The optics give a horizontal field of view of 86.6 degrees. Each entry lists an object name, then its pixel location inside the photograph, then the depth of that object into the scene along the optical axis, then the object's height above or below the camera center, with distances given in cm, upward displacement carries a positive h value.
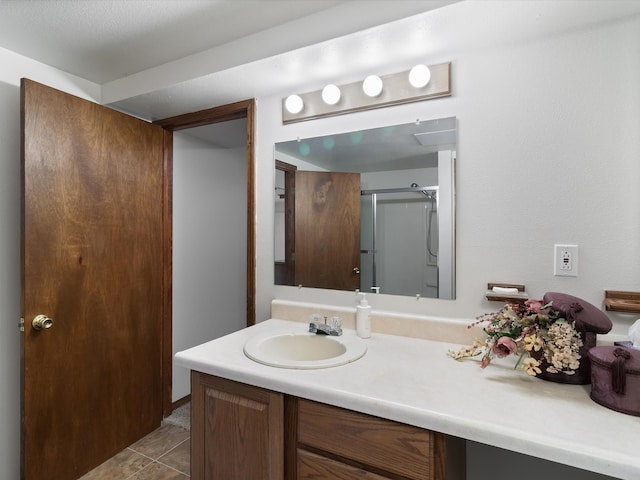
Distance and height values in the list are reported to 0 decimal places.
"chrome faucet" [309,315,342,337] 144 -38
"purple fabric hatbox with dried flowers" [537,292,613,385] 98 -25
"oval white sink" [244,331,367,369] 129 -44
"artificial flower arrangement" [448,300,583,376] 95 -30
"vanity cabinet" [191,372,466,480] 87 -59
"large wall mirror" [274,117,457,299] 143 +13
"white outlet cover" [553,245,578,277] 120 -8
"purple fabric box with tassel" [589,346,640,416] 82 -35
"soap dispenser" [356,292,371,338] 142 -35
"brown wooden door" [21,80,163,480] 153 -22
